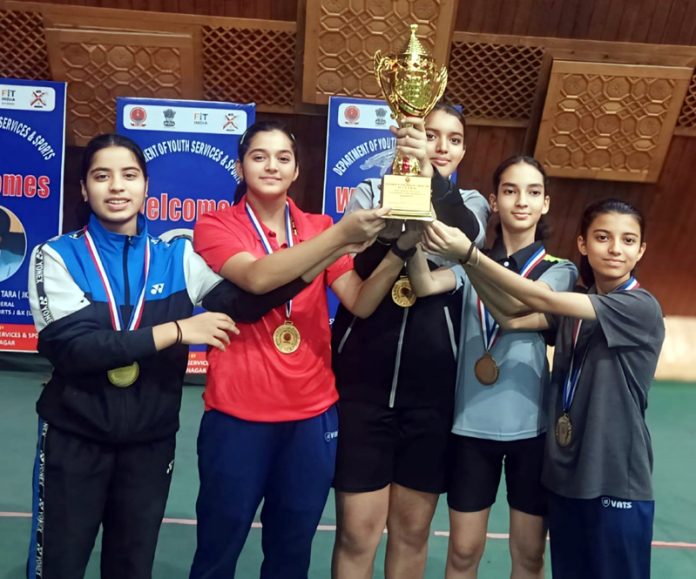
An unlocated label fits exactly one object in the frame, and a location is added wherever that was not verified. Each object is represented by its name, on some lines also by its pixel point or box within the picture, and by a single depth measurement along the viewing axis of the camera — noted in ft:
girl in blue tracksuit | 6.12
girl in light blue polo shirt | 7.12
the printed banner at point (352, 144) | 16.12
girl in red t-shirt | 6.58
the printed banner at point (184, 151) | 15.79
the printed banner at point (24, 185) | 16.02
